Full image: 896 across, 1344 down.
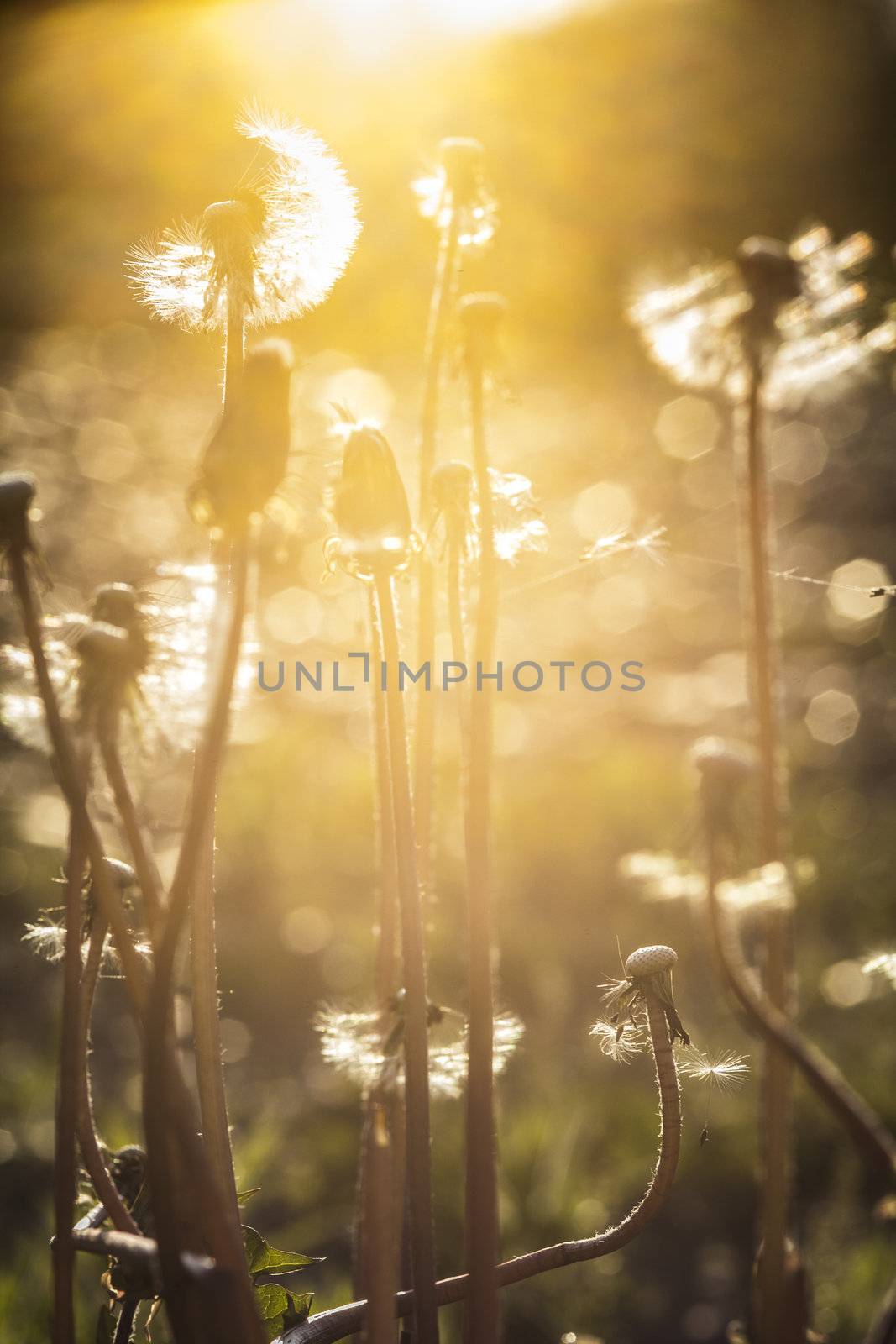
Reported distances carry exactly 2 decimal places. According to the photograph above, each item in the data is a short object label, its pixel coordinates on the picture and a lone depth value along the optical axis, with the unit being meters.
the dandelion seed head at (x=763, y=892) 0.57
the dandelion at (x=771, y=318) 0.62
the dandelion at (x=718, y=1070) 0.55
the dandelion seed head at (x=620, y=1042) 0.55
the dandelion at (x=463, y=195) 0.59
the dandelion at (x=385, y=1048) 0.55
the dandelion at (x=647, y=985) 0.53
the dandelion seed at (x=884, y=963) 0.52
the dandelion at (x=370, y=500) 0.51
